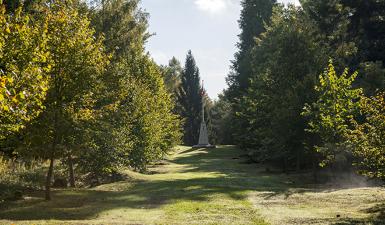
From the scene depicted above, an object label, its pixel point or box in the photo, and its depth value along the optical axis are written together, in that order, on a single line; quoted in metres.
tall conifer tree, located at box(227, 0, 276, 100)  71.69
